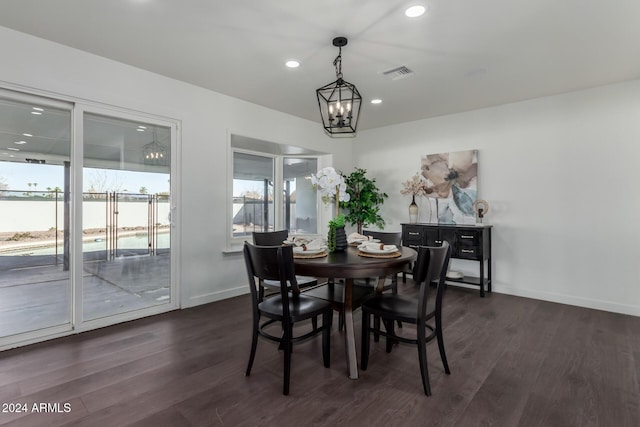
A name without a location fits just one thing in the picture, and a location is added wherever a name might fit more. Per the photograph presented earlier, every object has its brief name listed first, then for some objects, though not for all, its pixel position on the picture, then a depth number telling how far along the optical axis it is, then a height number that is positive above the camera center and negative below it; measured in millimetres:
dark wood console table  4113 -347
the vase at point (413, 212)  4838 +47
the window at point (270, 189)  4629 +438
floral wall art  4531 +467
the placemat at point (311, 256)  2203 -288
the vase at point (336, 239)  2568 -200
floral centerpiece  2455 +166
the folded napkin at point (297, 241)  2477 -219
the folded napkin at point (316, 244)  2347 -223
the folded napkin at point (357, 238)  2827 -212
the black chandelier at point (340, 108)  2404 +838
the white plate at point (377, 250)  2246 -253
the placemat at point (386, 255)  2233 -288
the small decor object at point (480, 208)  4313 +93
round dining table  2002 -347
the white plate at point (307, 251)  2232 -258
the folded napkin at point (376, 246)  2287 -237
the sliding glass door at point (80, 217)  2721 -6
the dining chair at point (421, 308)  1949 -637
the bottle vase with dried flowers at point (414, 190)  4832 +393
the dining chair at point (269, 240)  3061 -249
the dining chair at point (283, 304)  1946 -627
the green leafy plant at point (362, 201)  5211 +242
